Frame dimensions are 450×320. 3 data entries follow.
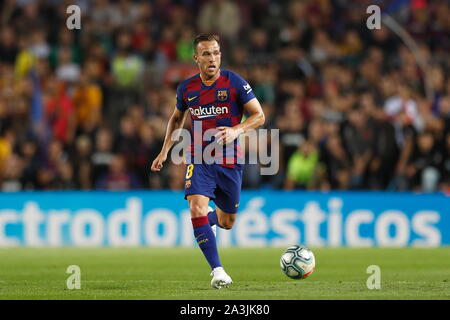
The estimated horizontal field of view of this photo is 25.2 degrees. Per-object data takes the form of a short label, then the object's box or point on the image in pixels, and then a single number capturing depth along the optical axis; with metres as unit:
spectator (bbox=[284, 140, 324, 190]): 17.77
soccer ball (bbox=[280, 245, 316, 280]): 10.40
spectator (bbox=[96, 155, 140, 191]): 18.51
